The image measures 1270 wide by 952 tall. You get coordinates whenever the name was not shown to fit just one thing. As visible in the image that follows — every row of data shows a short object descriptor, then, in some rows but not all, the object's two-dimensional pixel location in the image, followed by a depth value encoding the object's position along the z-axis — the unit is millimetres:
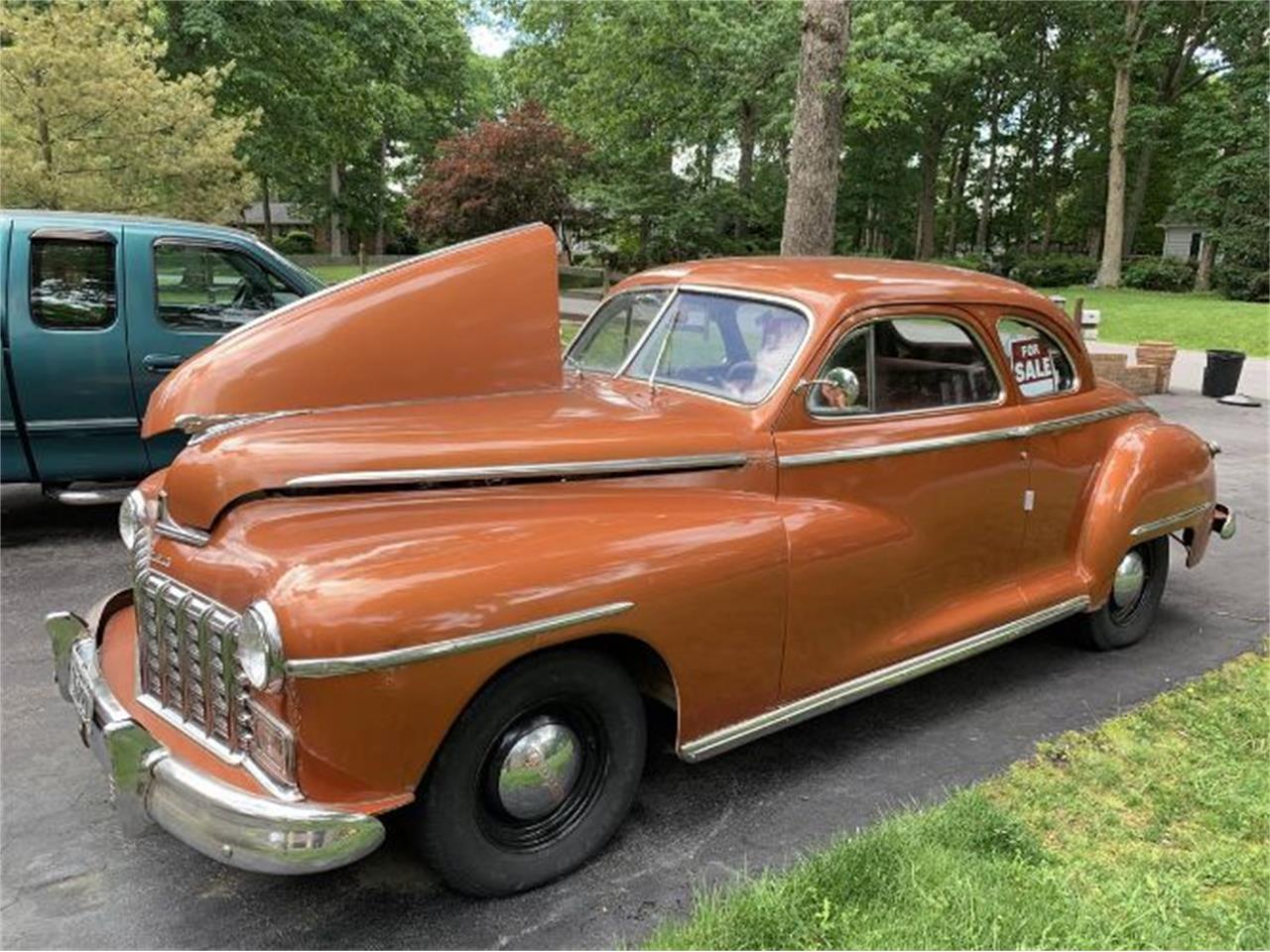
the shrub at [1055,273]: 35875
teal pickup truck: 5727
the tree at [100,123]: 10797
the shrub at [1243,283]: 27062
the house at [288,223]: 49922
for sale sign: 4387
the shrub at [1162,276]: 32031
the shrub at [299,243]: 47531
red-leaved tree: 22094
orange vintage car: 2418
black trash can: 13375
